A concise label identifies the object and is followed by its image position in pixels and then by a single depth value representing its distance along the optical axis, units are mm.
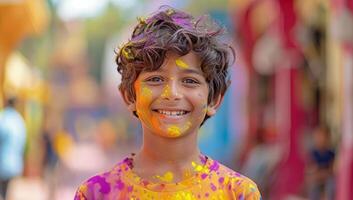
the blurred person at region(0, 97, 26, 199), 9606
